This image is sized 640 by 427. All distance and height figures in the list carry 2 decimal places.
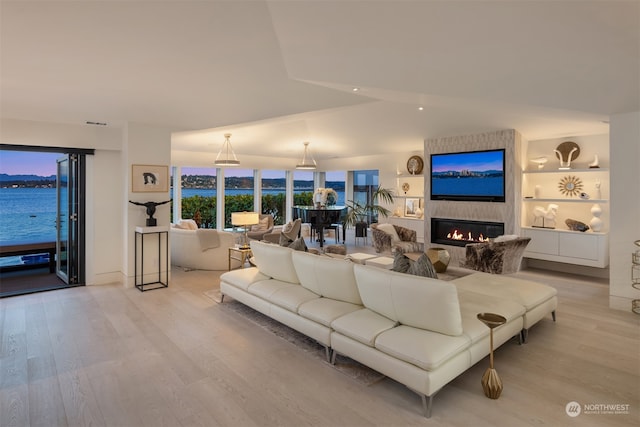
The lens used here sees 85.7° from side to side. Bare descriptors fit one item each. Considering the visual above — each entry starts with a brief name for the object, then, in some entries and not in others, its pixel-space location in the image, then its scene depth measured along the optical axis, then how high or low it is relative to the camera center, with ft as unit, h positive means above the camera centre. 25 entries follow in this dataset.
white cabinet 19.57 -2.28
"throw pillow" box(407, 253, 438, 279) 10.07 -1.79
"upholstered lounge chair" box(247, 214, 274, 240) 25.96 -1.74
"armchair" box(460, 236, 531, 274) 19.08 -2.62
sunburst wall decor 21.53 +1.46
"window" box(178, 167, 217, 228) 31.99 +1.13
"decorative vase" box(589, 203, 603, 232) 19.88 -0.61
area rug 9.74 -4.63
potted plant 31.68 -0.34
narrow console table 18.13 -2.78
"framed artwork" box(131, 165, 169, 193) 18.30 +1.53
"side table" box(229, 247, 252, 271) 20.64 -2.97
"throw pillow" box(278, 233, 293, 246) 15.56 -1.53
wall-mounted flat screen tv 22.90 +2.25
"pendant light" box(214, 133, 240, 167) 24.57 +4.98
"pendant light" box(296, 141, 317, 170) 28.32 +5.31
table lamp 21.34 -0.74
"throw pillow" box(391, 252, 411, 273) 10.78 -1.76
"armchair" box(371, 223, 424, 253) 24.53 -2.24
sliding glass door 18.72 -0.52
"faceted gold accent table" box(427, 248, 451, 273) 18.58 -2.75
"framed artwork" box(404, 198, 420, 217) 29.62 +0.07
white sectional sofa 8.41 -3.24
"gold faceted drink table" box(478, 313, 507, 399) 8.38 -4.34
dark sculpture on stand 18.35 -0.23
